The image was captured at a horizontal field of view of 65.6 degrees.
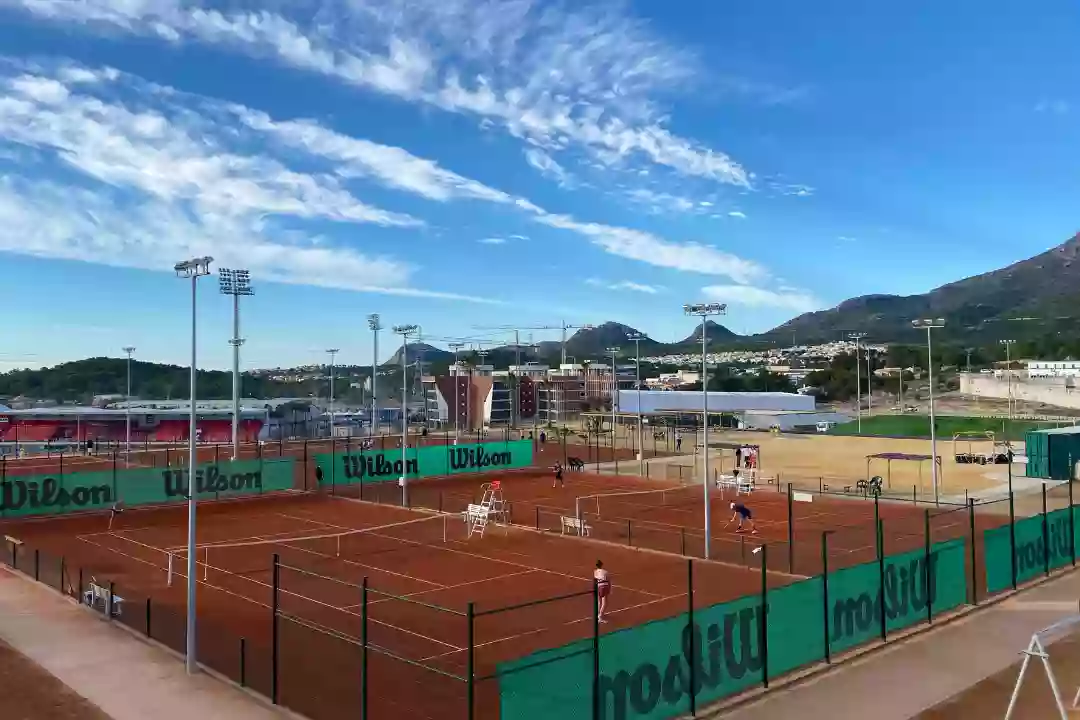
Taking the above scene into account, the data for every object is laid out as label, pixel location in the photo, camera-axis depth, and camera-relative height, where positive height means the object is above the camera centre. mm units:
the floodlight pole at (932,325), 39688 +2916
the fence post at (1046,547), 23094 -4581
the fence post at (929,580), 18359 -4398
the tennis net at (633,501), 40219 -6032
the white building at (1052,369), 162000 +2657
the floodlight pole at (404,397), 40022 -558
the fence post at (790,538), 24667 -4624
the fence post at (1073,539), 24358 -4611
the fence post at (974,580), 19234 -4646
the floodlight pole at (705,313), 26672 +2457
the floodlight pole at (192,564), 15930 -3451
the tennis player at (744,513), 31500 -4882
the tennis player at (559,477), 50156 -5531
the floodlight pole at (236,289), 54562 +6676
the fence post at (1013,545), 21531 -4219
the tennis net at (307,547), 27344 -5829
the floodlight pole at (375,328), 49856 +3654
